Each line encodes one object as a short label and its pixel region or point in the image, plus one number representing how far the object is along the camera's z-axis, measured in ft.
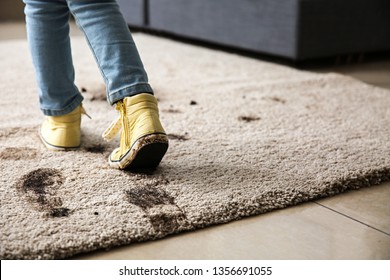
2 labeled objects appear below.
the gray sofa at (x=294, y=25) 12.48
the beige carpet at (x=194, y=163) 6.83
